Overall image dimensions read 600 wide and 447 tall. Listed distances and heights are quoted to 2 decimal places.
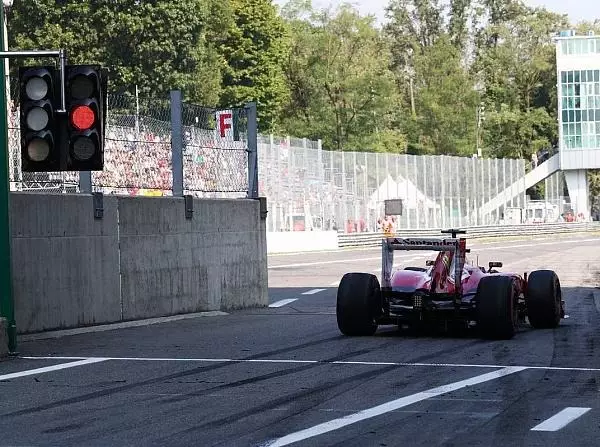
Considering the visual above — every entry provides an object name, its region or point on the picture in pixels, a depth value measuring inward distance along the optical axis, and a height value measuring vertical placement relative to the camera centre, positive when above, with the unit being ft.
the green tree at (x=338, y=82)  323.37 +32.37
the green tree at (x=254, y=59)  282.97 +33.85
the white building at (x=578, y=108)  343.05 +26.02
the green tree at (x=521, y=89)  397.60 +36.50
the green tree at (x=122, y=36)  225.35 +31.60
